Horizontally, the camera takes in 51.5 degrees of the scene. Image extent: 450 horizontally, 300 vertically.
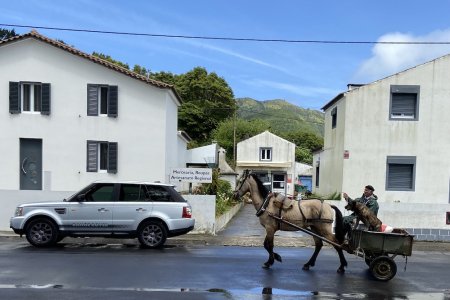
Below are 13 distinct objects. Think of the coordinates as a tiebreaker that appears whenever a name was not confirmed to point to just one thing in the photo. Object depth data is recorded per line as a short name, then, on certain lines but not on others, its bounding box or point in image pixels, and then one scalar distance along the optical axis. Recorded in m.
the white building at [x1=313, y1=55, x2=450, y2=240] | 21.73
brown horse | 10.03
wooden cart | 9.20
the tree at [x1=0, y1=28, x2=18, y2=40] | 50.12
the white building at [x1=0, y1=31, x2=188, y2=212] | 21.86
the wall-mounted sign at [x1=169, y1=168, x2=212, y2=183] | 17.08
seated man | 10.62
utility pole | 54.06
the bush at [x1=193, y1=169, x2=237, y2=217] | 20.02
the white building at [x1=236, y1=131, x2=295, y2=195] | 44.78
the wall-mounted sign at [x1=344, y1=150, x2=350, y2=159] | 21.95
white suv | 12.84
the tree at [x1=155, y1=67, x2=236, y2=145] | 57.38
